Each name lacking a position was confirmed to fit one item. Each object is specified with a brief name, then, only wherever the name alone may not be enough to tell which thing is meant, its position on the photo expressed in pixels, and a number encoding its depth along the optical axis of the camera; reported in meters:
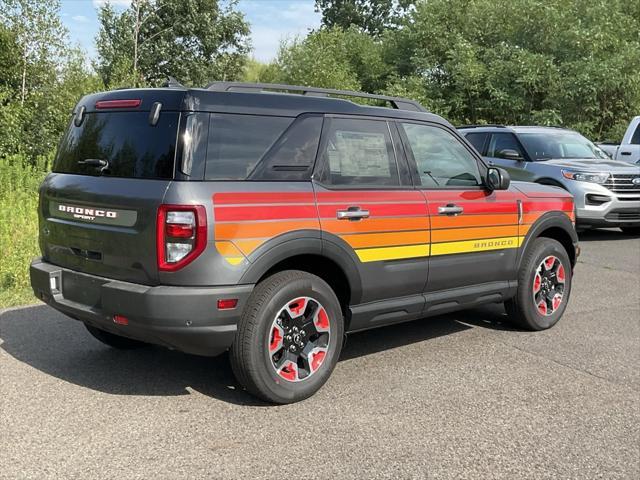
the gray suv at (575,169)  10.90
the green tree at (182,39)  34.97
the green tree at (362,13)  62.75
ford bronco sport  3.62
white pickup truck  13.38
